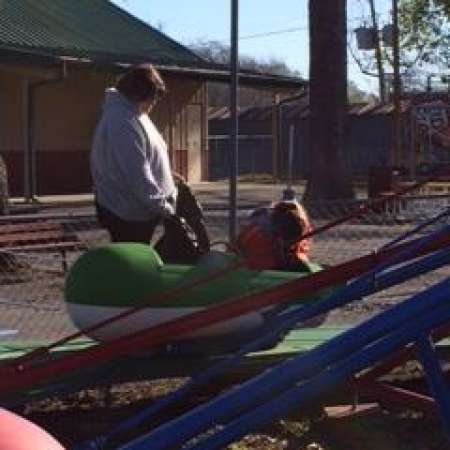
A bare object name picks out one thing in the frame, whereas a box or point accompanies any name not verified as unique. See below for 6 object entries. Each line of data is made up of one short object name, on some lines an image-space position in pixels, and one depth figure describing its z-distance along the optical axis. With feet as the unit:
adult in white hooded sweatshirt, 21.12
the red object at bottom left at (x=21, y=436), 9.16
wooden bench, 37.14
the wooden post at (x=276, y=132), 110.82
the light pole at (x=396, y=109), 94.61
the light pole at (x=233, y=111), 23.19
